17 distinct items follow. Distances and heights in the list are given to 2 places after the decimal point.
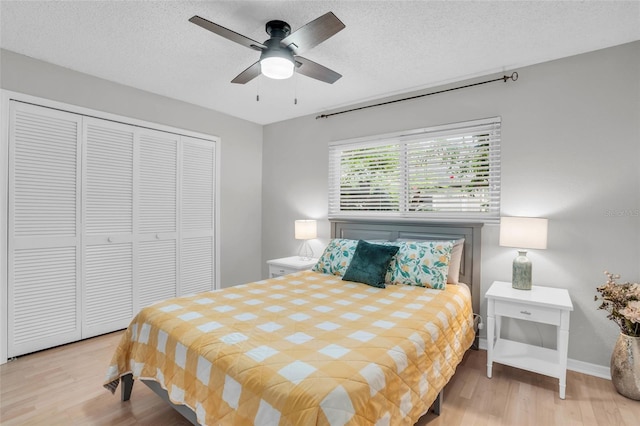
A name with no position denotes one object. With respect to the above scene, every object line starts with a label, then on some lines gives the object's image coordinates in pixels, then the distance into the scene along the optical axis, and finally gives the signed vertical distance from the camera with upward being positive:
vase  2.15 -1.03
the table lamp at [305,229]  3.93 -0.24
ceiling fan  1.74 +1.01
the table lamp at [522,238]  2.45 -0.19
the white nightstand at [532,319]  2.20 -0.76
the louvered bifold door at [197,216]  3.90 -0.11
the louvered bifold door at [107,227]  3.11 -0.21
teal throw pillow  2.68 -0.46
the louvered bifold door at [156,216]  3.51 -0.11
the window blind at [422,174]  2.97 +0.41
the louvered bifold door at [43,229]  2.70 -0.22
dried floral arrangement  2.11 -0.60
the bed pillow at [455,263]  2.81 -0.45
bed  1.25 -0.68
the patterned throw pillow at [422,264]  2.62 -0.45
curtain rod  2.81 +1.20
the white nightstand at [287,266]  3.62 -0.65
